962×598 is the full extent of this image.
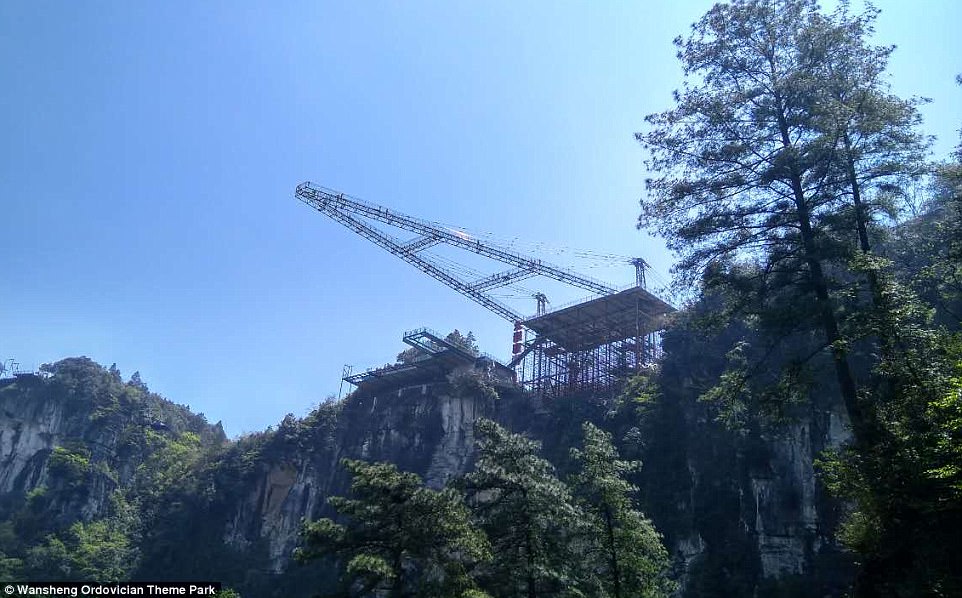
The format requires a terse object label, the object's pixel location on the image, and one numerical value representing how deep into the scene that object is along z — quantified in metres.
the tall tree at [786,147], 15.19
